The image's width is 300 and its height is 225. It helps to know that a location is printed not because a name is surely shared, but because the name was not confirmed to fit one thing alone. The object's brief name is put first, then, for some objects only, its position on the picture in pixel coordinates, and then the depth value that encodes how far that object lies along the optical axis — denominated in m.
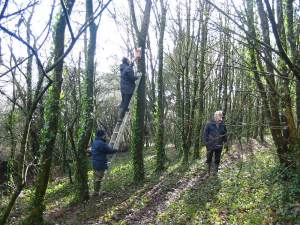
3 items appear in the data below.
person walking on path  8.36
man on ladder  8.83
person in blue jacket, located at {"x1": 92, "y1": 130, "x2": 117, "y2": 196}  7.87
